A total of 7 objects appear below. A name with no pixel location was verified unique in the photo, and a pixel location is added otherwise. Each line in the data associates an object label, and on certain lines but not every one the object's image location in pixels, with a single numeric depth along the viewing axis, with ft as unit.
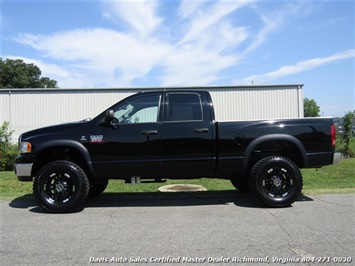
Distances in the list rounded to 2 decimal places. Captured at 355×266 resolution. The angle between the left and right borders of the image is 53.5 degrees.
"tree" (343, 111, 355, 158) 53.21
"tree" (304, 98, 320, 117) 238.44
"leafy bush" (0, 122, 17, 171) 42.78
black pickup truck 20.13
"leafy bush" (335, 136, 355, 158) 53.16
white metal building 70.90
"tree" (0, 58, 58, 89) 231.50
